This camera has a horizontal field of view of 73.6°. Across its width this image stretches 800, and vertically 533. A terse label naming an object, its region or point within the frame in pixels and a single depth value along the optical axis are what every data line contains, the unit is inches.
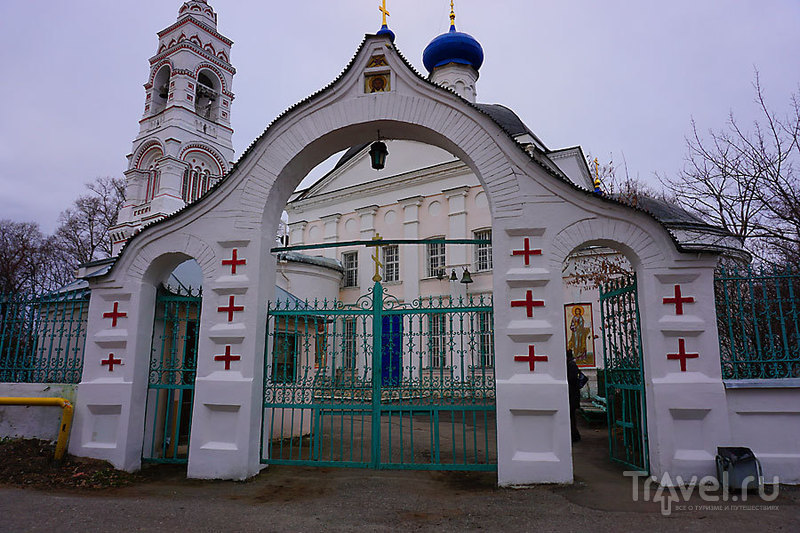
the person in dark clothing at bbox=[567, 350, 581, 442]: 385.7
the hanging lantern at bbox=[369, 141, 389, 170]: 298.0
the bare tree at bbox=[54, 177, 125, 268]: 1157.7
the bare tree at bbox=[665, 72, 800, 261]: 364.5
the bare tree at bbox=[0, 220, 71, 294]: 1045.2
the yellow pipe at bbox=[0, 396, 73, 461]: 274.2
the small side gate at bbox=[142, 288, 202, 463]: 286.5
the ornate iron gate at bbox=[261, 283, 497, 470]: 255.3
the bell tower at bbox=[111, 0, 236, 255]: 1092.5
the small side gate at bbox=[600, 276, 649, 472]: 253.4
